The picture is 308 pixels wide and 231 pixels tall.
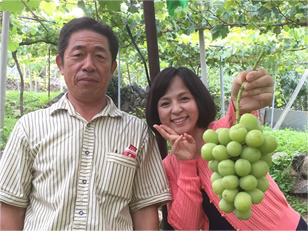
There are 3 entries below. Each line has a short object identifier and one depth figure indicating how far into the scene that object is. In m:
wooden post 1.61
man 1.34
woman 1.32
